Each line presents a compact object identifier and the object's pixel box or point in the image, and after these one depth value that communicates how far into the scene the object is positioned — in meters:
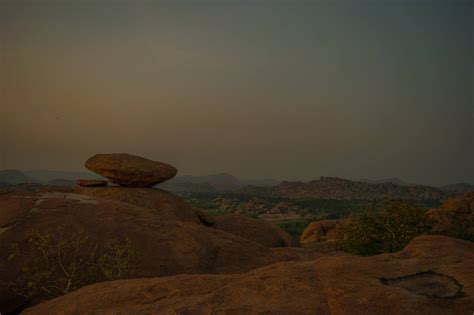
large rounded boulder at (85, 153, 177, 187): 21.45
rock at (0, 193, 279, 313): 9.09
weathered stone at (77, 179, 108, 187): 21.92
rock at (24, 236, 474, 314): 4.32
